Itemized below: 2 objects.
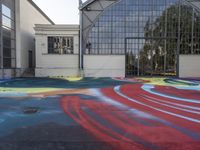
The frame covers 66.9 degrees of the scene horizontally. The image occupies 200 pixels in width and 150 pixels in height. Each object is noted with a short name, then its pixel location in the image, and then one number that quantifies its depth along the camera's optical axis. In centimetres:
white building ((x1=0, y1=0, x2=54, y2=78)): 1412
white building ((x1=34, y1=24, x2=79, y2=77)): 1629
